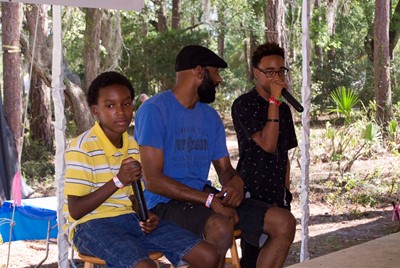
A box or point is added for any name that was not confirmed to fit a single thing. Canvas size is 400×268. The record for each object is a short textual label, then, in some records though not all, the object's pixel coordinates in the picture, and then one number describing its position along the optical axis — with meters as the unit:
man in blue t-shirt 3.60
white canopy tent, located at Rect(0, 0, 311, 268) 3.50
